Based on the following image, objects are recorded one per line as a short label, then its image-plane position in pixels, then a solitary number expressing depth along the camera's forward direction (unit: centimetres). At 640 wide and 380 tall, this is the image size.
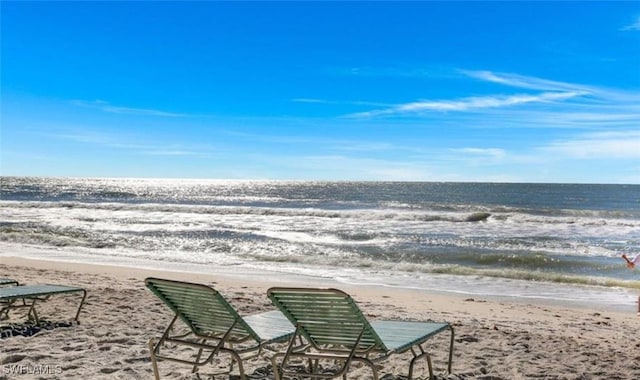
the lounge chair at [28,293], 576
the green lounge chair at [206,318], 360
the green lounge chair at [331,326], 335
